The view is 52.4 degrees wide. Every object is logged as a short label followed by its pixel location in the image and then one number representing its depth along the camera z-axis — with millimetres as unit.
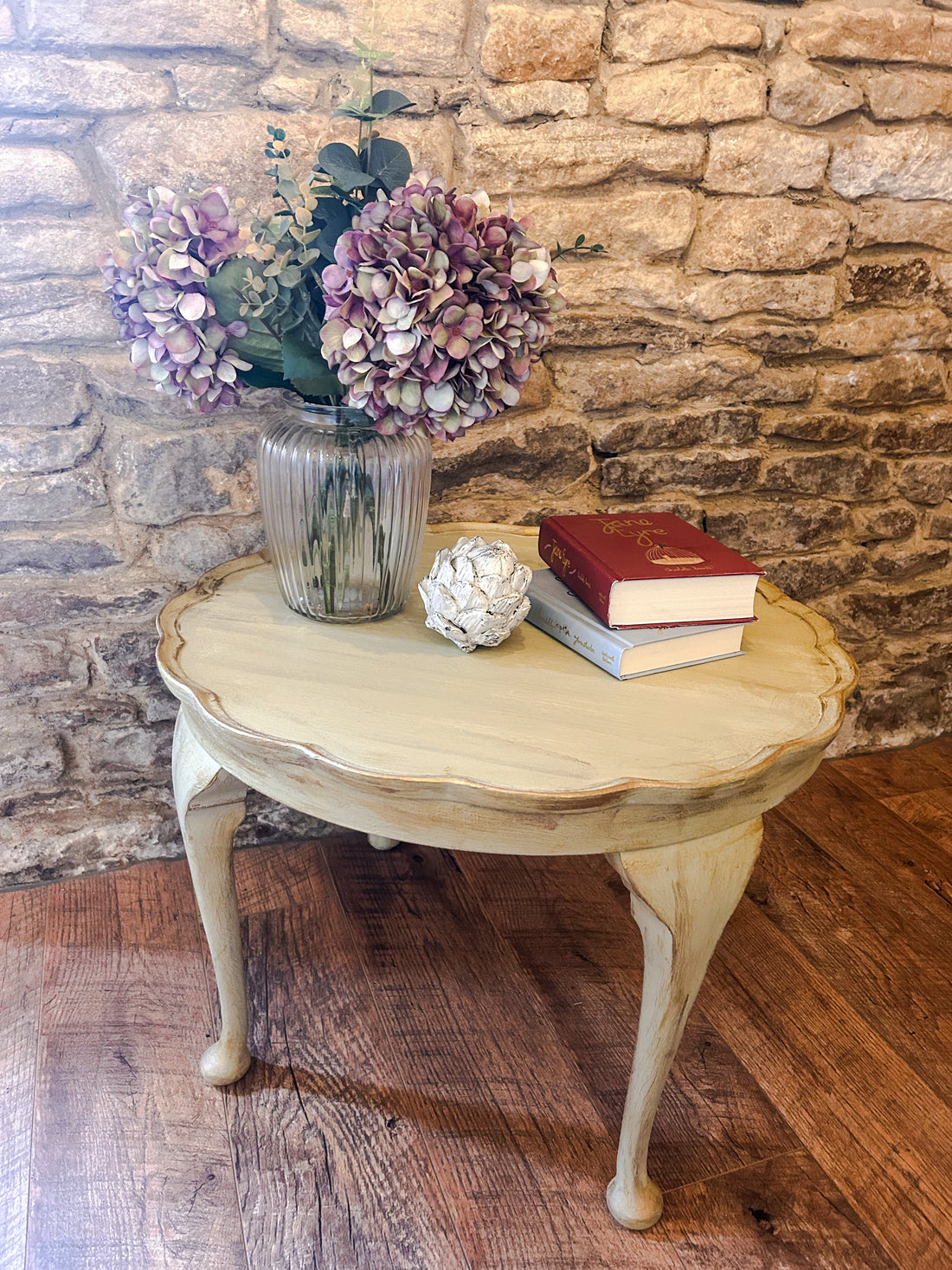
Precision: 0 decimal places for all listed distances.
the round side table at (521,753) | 936
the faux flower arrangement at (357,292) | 958
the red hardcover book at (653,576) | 1140
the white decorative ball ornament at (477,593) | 1119
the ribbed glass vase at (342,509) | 1139
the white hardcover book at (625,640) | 1135
